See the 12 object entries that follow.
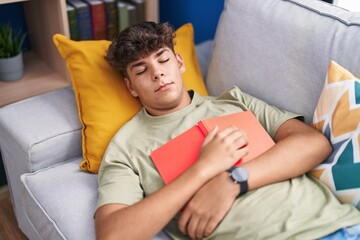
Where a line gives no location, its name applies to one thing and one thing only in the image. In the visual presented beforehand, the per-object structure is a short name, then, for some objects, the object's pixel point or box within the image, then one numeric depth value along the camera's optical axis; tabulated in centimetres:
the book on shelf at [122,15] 188
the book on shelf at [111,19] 187
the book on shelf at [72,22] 176
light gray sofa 120
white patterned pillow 106
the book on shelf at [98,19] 182
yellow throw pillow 132
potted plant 169
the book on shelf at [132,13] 192
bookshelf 165
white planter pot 170
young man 100
